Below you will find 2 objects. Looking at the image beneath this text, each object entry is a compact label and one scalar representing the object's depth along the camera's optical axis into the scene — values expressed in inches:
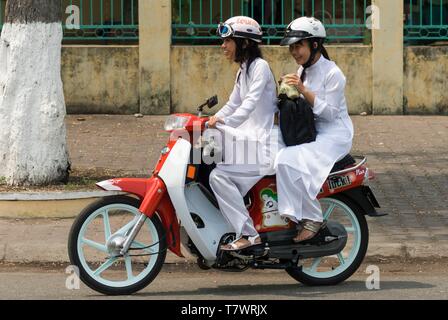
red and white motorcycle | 423.1
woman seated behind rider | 430.5
